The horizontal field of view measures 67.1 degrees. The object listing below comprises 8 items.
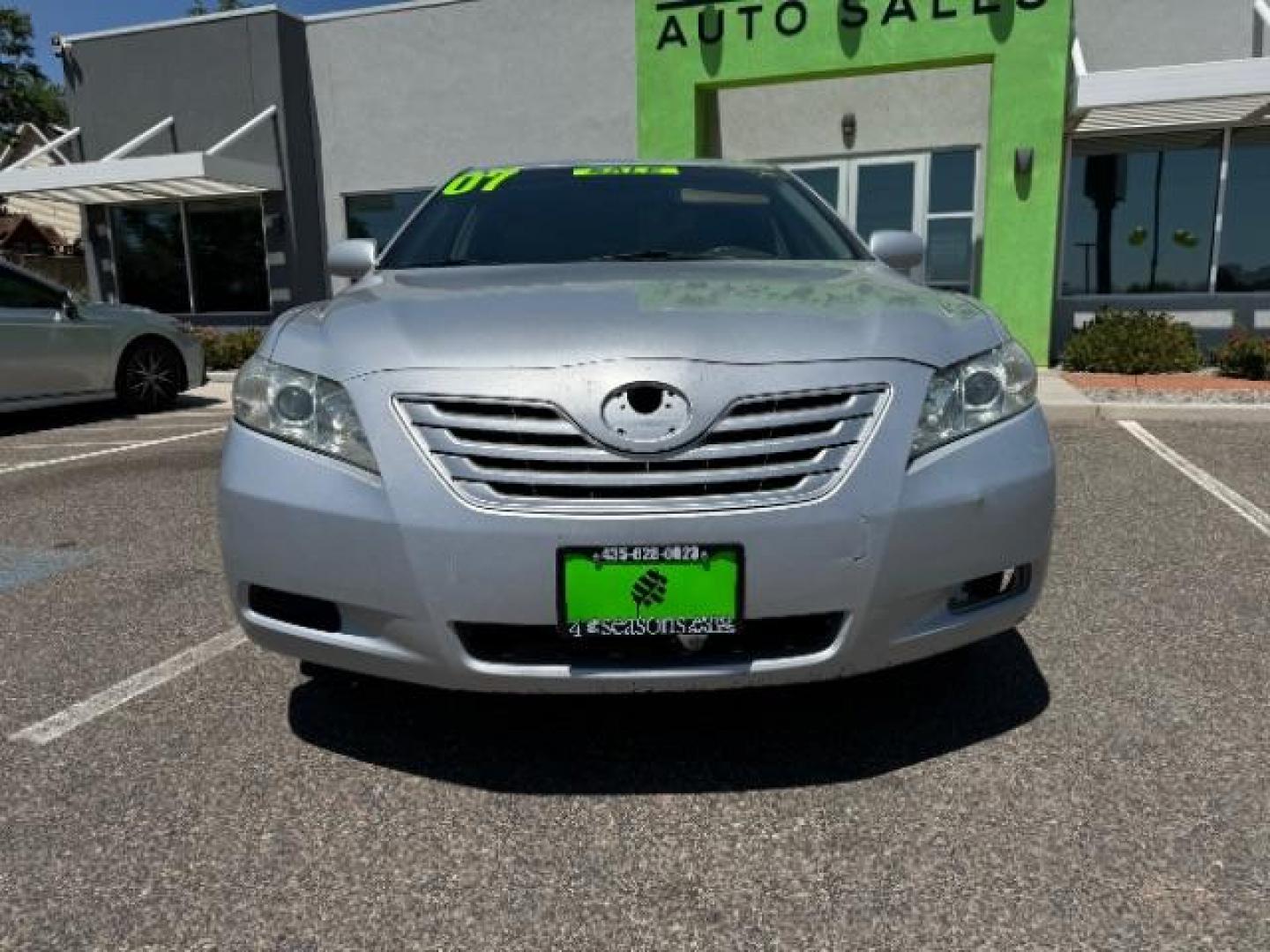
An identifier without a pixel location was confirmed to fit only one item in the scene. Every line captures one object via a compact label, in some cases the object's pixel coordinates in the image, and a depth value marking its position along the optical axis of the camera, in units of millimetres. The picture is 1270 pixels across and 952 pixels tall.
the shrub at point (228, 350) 12773
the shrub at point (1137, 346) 9578
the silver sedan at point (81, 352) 7703
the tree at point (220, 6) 62825
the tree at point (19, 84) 41844
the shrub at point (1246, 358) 9078
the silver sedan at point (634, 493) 1907
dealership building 10461
